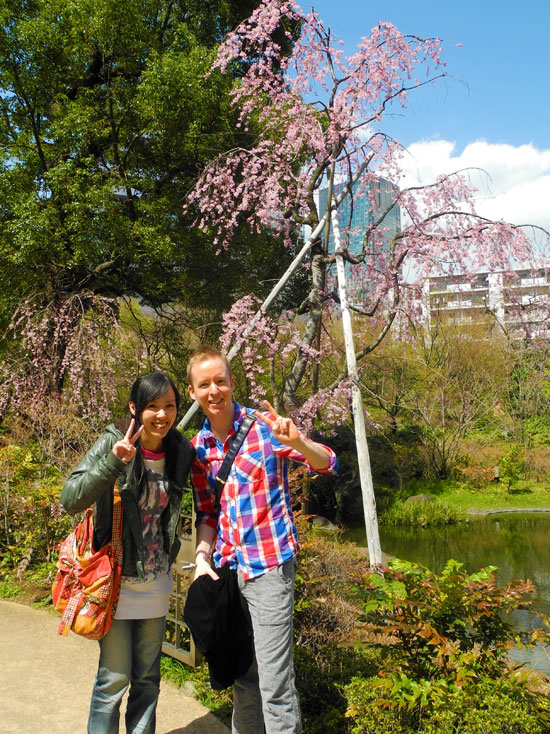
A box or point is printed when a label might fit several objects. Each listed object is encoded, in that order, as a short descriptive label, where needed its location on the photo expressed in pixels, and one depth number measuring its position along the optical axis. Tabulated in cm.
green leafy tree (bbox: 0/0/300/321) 888
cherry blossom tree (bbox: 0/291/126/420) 826
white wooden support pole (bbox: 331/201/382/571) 526
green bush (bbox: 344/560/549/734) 229
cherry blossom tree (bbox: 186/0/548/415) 692
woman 206
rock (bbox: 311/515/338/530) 1118
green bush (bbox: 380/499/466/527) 1218
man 191
